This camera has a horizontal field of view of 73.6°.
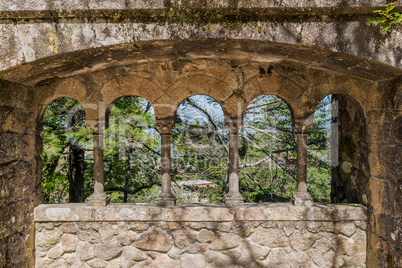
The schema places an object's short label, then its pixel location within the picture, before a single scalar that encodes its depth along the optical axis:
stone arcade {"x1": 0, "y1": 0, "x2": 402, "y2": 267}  2.53
